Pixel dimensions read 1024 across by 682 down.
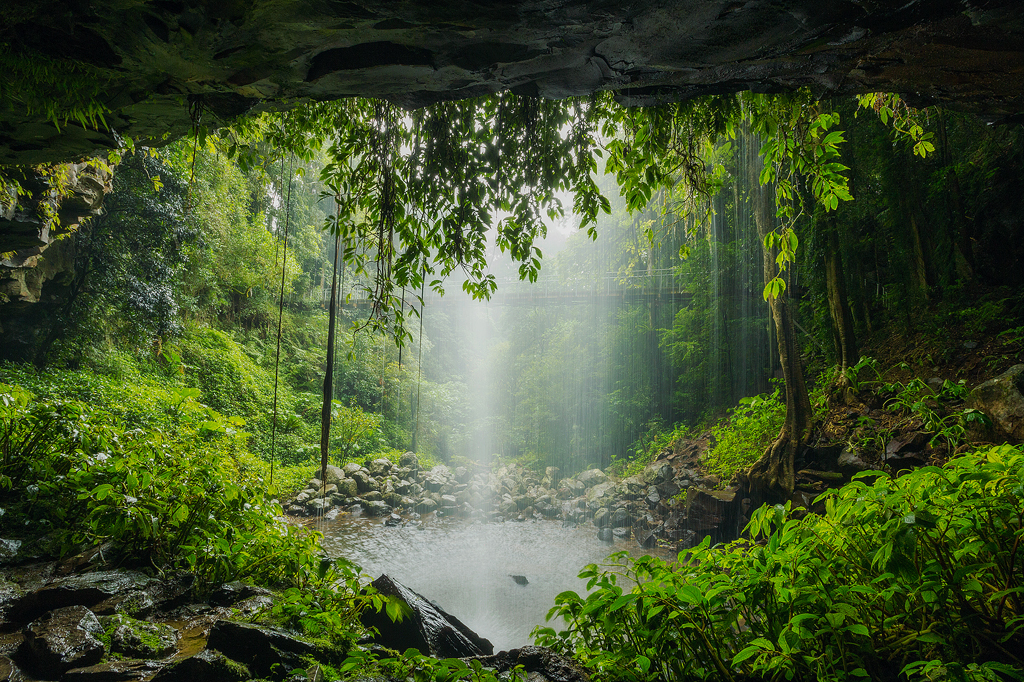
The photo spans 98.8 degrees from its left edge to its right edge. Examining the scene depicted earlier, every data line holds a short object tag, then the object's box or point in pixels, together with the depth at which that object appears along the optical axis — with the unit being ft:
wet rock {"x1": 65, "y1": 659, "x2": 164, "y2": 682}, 5.08
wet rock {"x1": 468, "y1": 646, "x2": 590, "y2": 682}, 5.88
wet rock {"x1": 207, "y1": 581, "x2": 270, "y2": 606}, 7.61
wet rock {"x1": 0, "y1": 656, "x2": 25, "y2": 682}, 5.01
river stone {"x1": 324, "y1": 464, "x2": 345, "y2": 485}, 29.49
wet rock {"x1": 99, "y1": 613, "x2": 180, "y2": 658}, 5.90
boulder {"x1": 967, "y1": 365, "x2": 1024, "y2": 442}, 10.73
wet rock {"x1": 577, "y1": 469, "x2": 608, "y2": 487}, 33.63
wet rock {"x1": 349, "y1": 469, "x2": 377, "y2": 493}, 30.71
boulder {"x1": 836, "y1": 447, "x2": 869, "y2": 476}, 14.82
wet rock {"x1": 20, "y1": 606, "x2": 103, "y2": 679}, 5.26
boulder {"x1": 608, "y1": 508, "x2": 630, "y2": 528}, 25.71
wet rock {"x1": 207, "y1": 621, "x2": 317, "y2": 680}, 5.74
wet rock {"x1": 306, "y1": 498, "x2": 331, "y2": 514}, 25.47
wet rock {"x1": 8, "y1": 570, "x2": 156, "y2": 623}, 6.27
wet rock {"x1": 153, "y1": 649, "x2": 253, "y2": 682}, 5.16
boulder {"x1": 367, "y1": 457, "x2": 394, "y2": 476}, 33.96
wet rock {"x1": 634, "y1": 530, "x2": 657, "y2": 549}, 21.78
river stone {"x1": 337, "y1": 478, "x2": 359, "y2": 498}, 29.22
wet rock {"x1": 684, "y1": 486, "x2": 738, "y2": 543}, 19.39
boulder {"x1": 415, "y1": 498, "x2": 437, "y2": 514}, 30.04
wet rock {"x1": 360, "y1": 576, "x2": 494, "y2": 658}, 8.75
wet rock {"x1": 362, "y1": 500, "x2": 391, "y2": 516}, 27.61
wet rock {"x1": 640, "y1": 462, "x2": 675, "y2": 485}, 27.45
